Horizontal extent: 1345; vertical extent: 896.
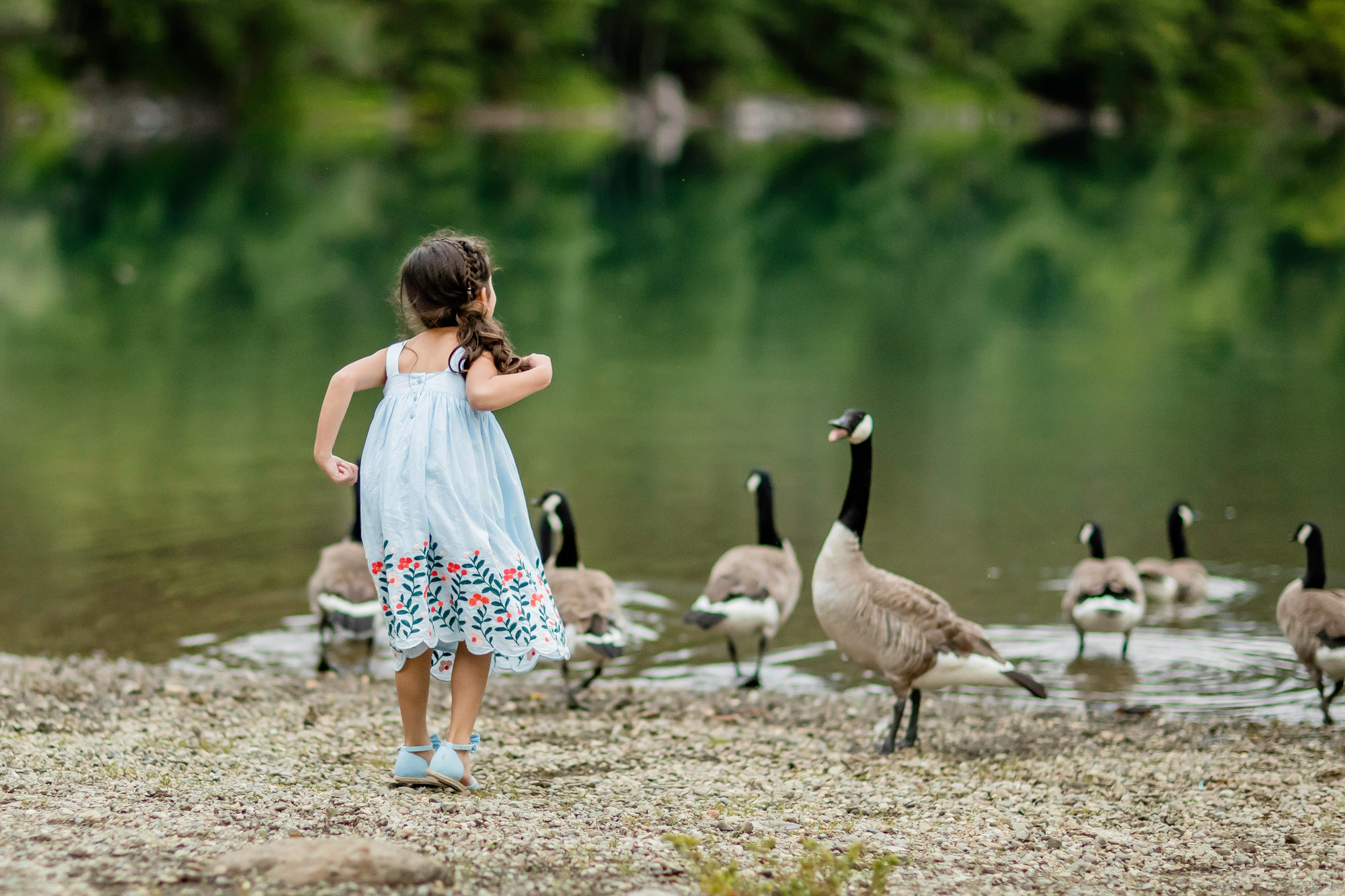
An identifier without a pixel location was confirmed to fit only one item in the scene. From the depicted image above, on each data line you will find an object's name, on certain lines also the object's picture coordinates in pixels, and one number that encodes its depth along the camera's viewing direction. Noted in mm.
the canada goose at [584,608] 16984
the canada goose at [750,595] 17984
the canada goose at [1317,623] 16687
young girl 11305
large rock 8961
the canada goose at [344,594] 18687
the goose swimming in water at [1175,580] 21797
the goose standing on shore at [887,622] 15242
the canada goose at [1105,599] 19297
